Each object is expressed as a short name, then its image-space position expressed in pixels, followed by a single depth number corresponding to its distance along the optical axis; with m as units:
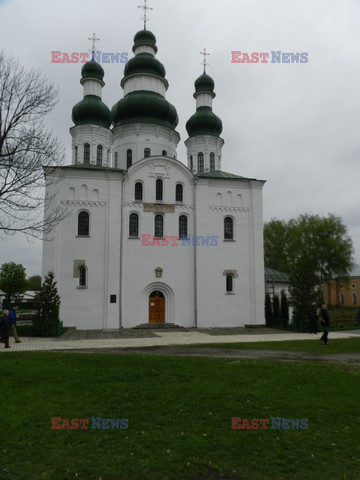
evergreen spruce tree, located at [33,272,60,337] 18.81
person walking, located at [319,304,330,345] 15.58
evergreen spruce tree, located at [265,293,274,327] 24.56
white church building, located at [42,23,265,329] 22.98
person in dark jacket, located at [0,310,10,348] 14.78
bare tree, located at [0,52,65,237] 13.48
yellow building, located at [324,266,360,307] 62.25
